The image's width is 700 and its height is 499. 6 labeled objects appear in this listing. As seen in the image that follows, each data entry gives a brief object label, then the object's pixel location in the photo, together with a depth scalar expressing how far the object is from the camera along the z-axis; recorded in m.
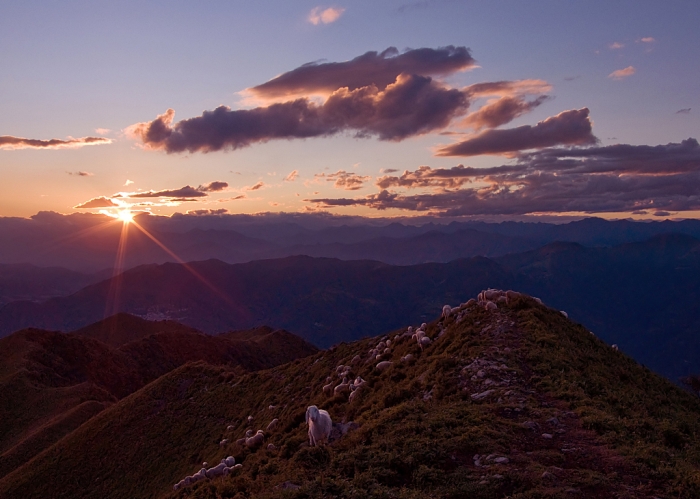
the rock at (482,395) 21.03
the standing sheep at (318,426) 20.59
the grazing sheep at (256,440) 29.08
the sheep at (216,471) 26.07
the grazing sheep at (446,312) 35.44
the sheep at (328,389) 32.19
